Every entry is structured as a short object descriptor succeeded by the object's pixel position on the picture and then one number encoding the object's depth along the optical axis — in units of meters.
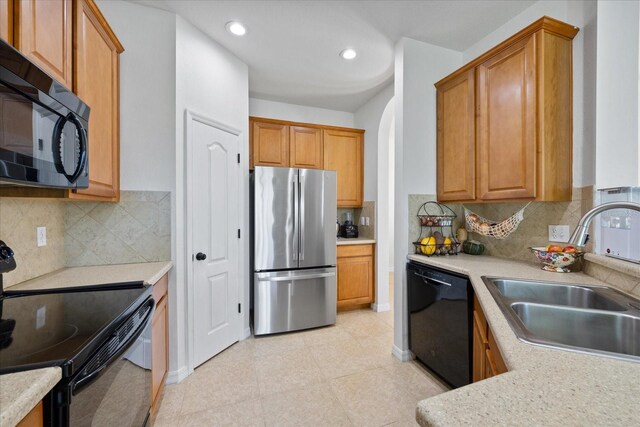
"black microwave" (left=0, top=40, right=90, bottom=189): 0.81
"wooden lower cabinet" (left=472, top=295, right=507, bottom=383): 1.14
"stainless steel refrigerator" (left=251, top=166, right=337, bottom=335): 2.71
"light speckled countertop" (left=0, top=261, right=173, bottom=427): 0.55
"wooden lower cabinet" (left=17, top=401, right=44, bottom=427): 0.62
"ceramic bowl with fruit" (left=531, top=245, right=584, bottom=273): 1.56
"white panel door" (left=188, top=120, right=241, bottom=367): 2.14
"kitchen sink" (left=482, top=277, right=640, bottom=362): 0.98
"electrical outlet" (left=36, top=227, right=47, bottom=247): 1.53
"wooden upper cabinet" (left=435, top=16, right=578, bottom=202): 1.63
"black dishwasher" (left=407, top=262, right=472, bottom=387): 1.68
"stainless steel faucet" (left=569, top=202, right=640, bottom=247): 1.02
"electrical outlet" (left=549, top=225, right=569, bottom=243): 1.73
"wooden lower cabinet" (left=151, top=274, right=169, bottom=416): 1.57
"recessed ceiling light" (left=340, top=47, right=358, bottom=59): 2.50
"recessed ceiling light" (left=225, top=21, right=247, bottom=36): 2.13
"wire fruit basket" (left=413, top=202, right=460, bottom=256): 2.20
